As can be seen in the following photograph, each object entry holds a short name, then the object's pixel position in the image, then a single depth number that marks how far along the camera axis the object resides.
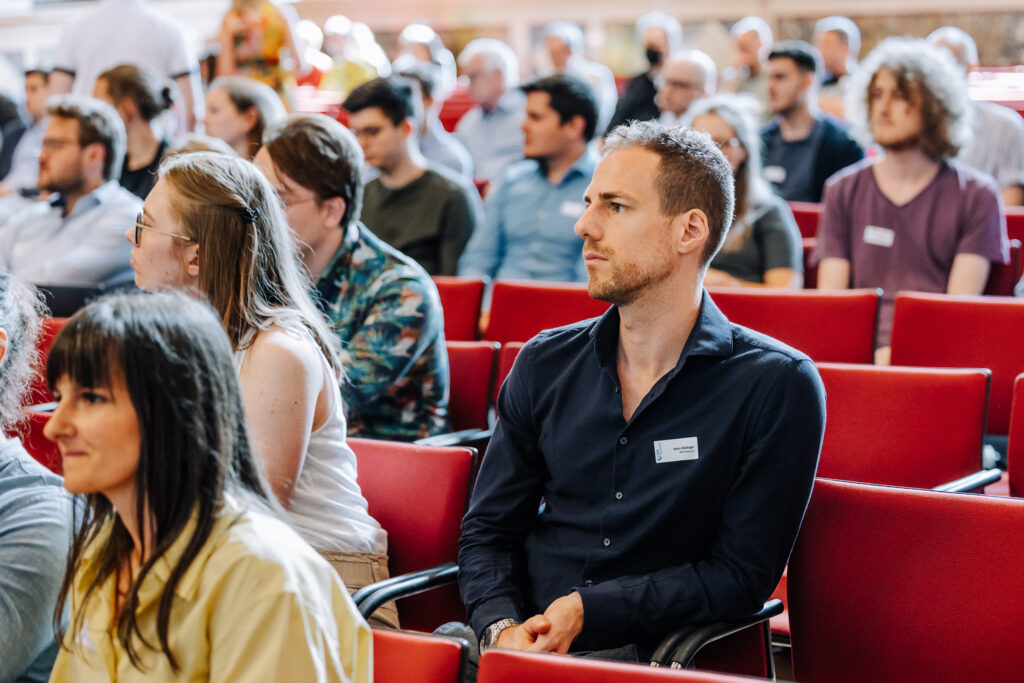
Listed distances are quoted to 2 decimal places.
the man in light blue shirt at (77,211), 3.80
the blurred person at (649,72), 6.84
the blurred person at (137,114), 4.69
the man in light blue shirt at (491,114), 7.03
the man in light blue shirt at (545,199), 4.16
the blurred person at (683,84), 6.01
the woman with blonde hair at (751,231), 3.74
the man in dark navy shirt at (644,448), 1.69
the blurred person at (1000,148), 5.18
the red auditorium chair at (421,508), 1.95
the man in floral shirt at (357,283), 2.46
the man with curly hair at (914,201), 3.39
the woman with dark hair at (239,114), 4.52
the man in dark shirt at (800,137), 5.39
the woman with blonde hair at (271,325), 1.73
